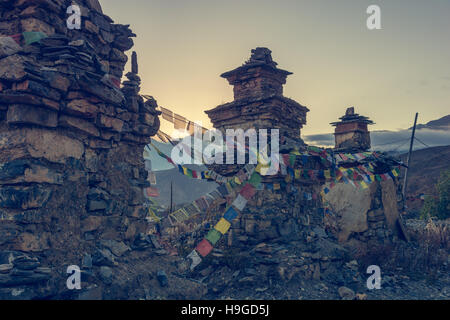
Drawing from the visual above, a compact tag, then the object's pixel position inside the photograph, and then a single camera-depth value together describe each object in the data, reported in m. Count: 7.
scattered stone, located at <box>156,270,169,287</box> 4.80
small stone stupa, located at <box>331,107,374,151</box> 12.44
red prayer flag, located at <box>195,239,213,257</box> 6.25
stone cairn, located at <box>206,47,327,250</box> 8.78
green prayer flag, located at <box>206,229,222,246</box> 6.51
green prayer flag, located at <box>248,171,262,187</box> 8.12
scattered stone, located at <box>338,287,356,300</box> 7.18
